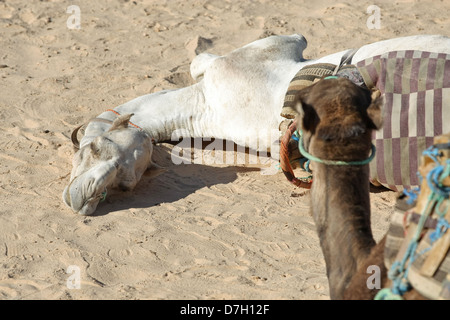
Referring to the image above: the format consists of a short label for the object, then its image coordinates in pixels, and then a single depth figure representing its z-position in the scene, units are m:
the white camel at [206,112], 5.14
